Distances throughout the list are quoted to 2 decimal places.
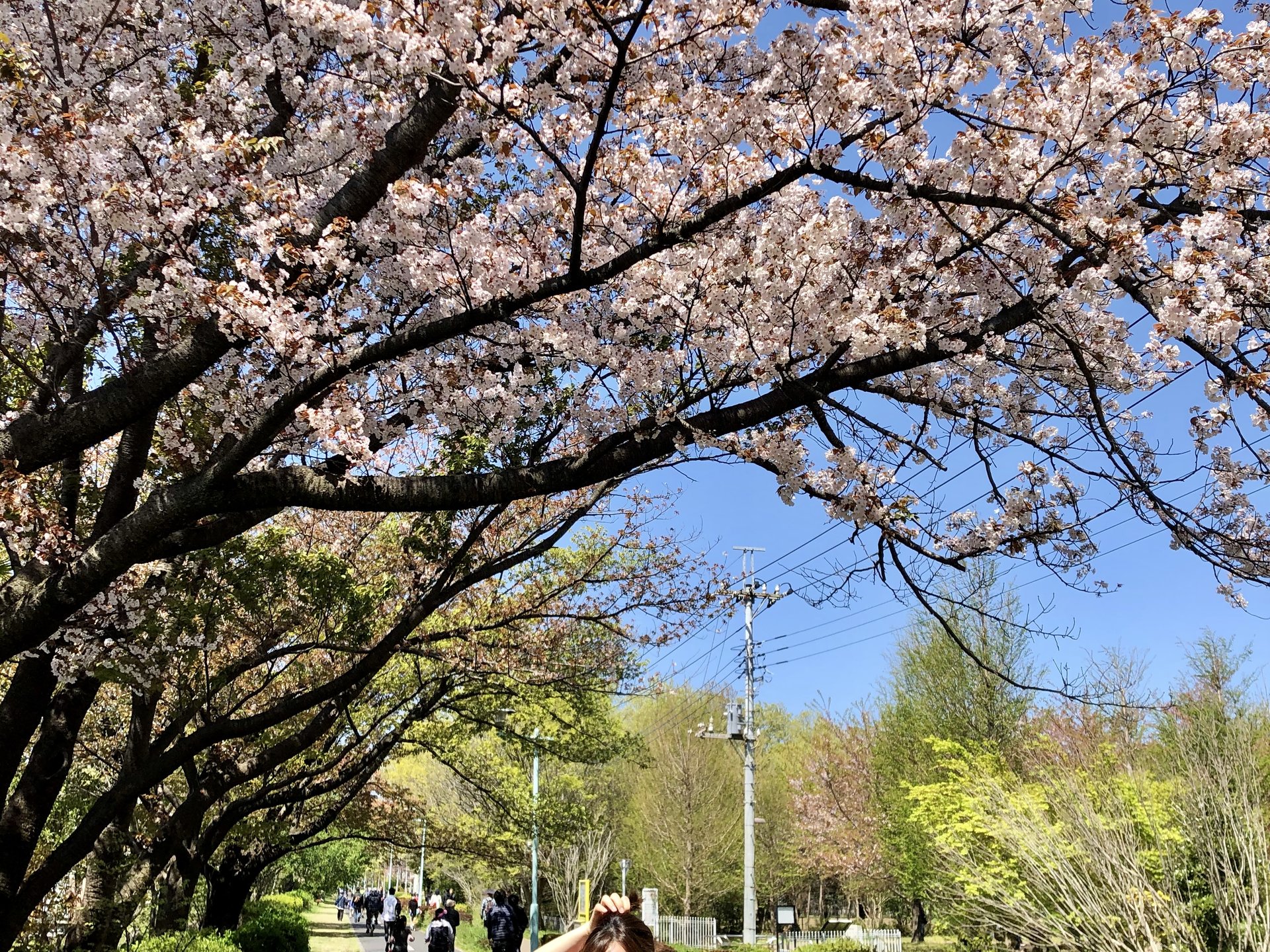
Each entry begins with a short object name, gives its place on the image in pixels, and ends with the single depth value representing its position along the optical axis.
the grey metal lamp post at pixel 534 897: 19.11
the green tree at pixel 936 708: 20.25
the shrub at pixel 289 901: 32.84
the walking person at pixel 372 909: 32.31
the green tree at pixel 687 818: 28.62
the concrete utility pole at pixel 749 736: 18.80
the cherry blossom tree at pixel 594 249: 3.82
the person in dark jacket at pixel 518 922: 13.40
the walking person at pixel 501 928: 13.24
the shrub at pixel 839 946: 16.42
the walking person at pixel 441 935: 14.59
